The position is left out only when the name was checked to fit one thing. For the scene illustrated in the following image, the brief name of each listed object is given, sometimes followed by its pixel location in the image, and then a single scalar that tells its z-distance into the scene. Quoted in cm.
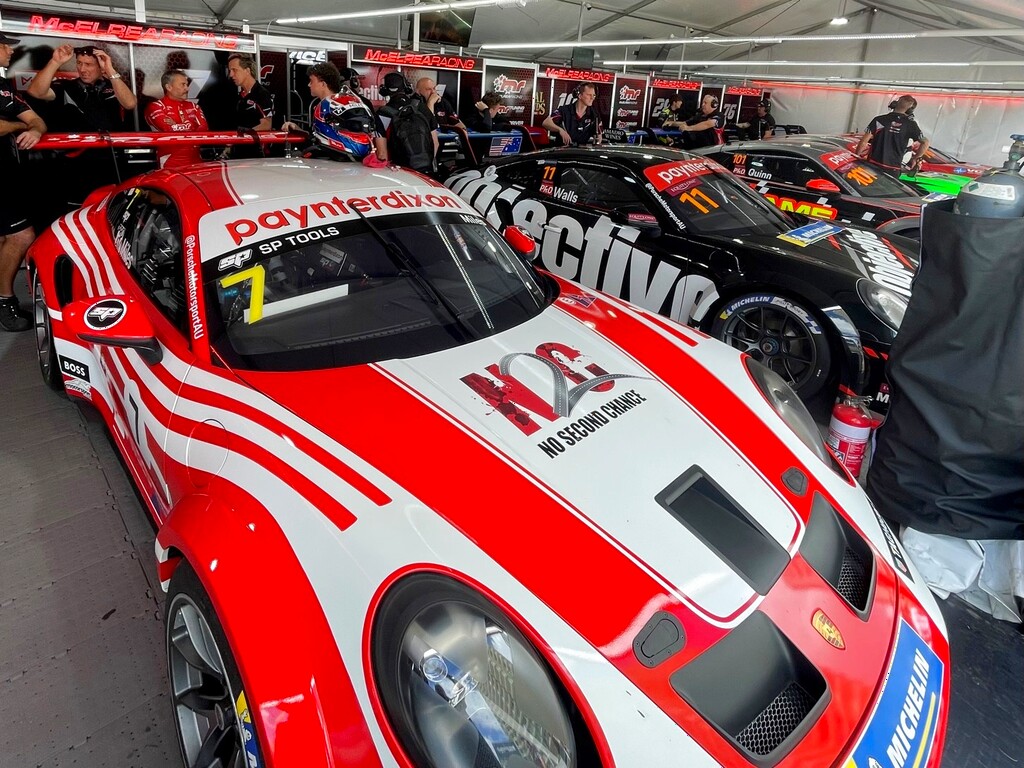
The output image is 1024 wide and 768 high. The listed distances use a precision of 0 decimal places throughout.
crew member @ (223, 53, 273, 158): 626
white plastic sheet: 218
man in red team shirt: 539
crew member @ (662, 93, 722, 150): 1088
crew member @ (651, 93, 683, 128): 1350
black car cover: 192
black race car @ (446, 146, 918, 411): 316
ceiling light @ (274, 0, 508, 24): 758
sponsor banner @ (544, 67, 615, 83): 1220
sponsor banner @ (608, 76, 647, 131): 1435
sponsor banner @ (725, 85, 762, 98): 1748
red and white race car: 110
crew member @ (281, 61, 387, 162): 473
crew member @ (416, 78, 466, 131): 700
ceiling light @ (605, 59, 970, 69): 1211
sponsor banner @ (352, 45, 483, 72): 915
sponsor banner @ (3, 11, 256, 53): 569
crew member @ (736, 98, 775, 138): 1351
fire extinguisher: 260
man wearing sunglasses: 530
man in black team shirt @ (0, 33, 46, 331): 377
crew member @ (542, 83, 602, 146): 861
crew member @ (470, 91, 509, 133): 872
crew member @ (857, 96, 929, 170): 740
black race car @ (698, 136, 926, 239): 562
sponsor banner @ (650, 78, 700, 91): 1486
